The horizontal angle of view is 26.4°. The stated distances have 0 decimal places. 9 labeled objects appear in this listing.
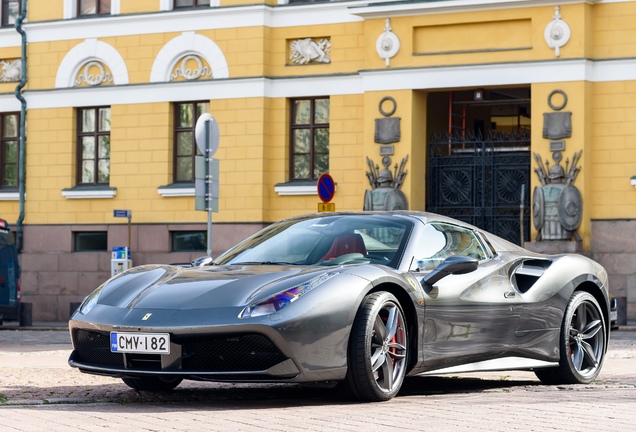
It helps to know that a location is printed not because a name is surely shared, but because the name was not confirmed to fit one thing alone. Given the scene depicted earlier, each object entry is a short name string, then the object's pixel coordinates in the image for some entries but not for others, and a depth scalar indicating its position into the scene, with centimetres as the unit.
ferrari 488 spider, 829
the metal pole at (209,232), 1797
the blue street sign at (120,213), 2958
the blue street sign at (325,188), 2377
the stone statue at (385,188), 2744
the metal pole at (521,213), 2659
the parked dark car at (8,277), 2689
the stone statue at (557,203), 2598
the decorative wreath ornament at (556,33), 2614
